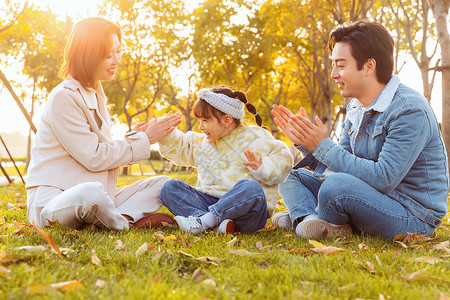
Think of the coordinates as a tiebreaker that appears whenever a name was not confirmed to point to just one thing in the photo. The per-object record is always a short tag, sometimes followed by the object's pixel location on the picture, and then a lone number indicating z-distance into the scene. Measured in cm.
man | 327
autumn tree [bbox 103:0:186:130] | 1602
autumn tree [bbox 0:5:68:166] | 1580
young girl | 372
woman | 342
